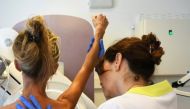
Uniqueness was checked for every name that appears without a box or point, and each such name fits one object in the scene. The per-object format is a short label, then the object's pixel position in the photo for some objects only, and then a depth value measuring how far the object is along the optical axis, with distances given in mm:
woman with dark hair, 1104
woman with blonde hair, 1116
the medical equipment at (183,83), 2164
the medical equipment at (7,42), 1792
